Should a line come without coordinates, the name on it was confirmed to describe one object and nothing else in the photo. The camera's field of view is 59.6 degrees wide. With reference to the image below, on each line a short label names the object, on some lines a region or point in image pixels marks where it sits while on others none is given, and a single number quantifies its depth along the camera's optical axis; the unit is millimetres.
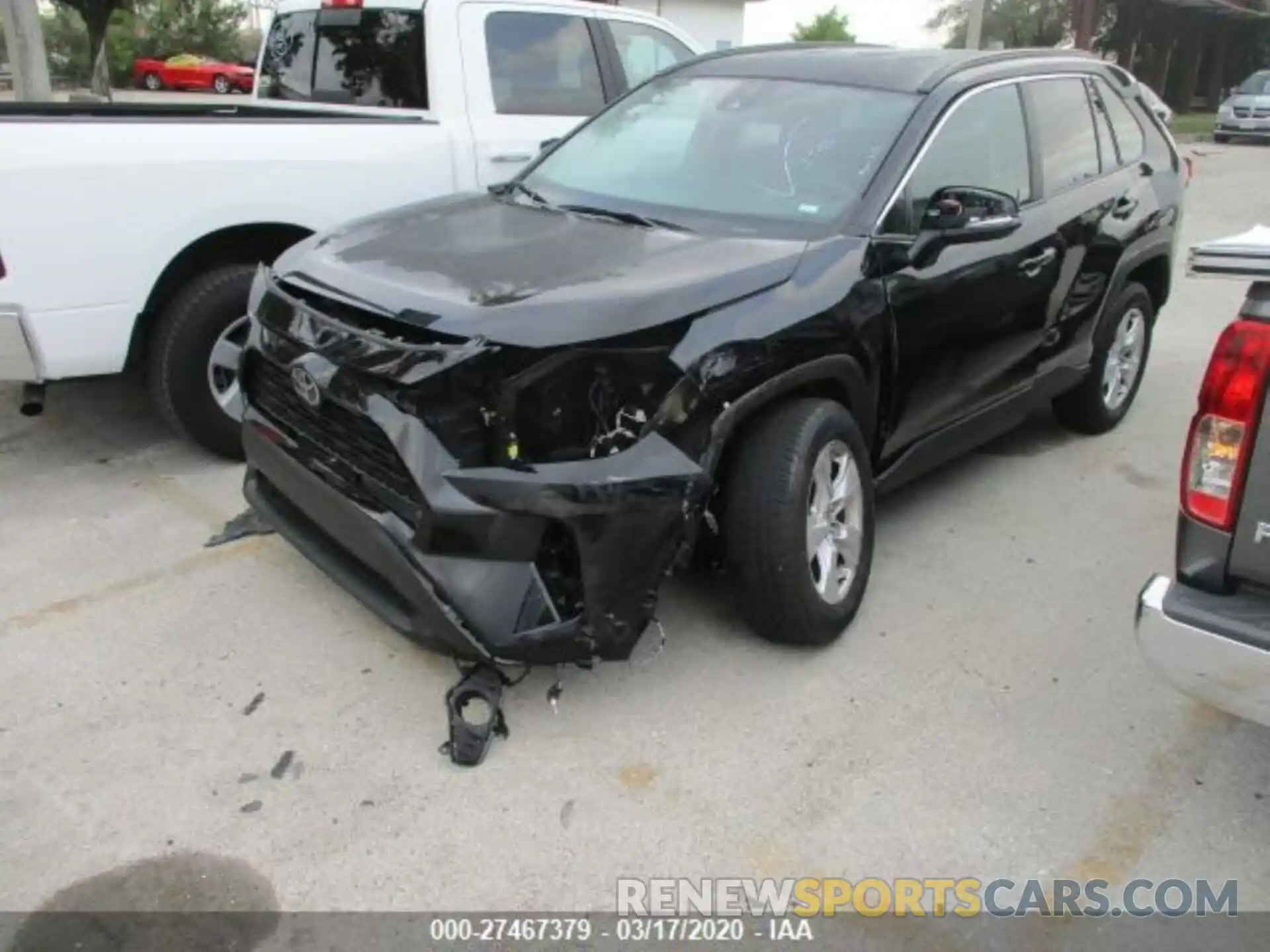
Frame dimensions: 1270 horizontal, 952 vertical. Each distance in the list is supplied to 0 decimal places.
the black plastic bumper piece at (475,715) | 2949
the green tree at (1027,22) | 41594
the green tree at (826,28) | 56094
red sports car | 34906
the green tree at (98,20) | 15672
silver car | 25484
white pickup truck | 3973
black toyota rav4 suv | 2811
